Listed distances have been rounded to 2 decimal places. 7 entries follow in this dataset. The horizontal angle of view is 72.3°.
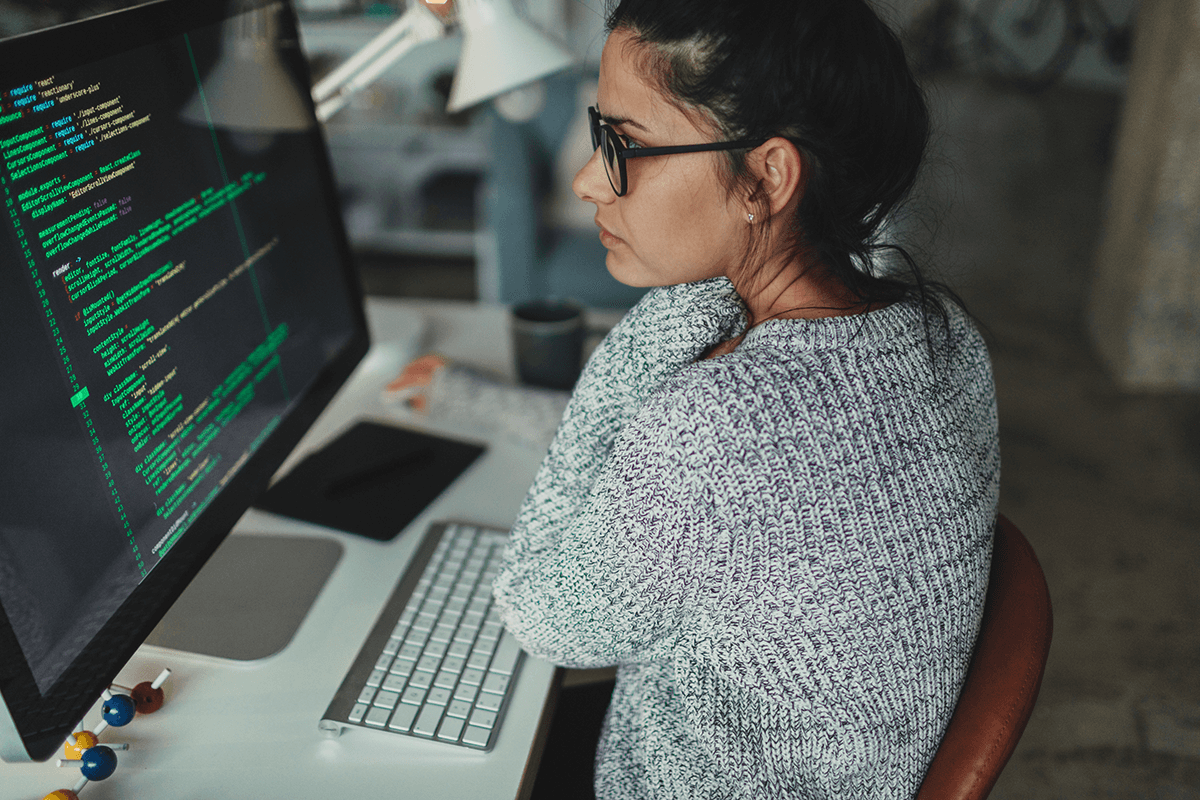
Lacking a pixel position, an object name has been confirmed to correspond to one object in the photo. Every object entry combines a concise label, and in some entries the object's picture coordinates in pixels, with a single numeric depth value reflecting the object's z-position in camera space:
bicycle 4.21
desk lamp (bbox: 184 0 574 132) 0.84
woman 0.59
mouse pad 0.93
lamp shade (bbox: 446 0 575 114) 1.06
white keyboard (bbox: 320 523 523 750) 0.66
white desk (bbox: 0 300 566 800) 0.62
